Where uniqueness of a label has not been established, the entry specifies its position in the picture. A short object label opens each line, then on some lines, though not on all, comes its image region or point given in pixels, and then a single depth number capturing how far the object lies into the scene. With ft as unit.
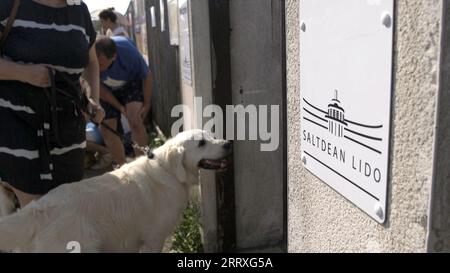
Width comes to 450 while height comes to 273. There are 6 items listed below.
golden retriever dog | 8.34
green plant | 13.09
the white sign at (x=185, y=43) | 12.21
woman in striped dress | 7.80
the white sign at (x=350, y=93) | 3.81
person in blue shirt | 16.89
